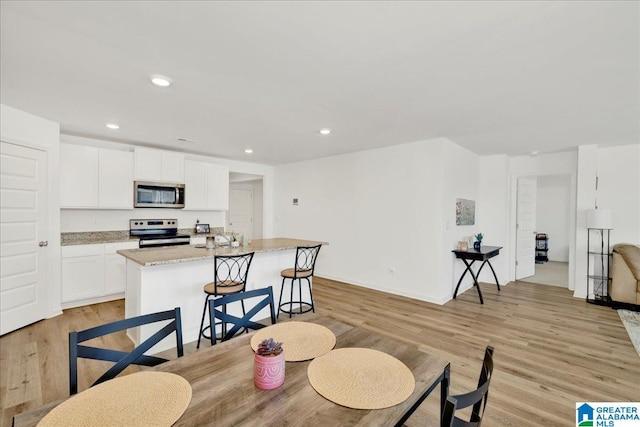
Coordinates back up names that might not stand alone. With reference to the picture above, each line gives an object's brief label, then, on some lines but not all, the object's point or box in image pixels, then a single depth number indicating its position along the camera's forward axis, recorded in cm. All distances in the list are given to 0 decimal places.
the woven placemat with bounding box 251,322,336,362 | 141
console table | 438
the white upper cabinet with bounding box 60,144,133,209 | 409
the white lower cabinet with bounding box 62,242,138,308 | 404
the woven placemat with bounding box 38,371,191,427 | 94
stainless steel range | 484
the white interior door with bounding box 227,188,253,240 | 838
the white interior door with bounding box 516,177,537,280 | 578
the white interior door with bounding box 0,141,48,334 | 321
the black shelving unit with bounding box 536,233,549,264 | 798
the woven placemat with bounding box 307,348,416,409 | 109
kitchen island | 279
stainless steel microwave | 472
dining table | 97
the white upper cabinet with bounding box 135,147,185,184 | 472
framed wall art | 487
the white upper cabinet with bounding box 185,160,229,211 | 538
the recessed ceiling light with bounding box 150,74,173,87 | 244
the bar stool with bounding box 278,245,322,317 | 366
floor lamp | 435
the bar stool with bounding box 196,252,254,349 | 289
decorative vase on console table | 484
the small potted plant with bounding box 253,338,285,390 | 113
